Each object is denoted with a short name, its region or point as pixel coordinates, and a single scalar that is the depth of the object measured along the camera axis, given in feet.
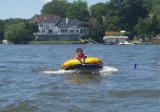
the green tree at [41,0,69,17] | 438.40
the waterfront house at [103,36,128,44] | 266.98
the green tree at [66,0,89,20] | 349.20
